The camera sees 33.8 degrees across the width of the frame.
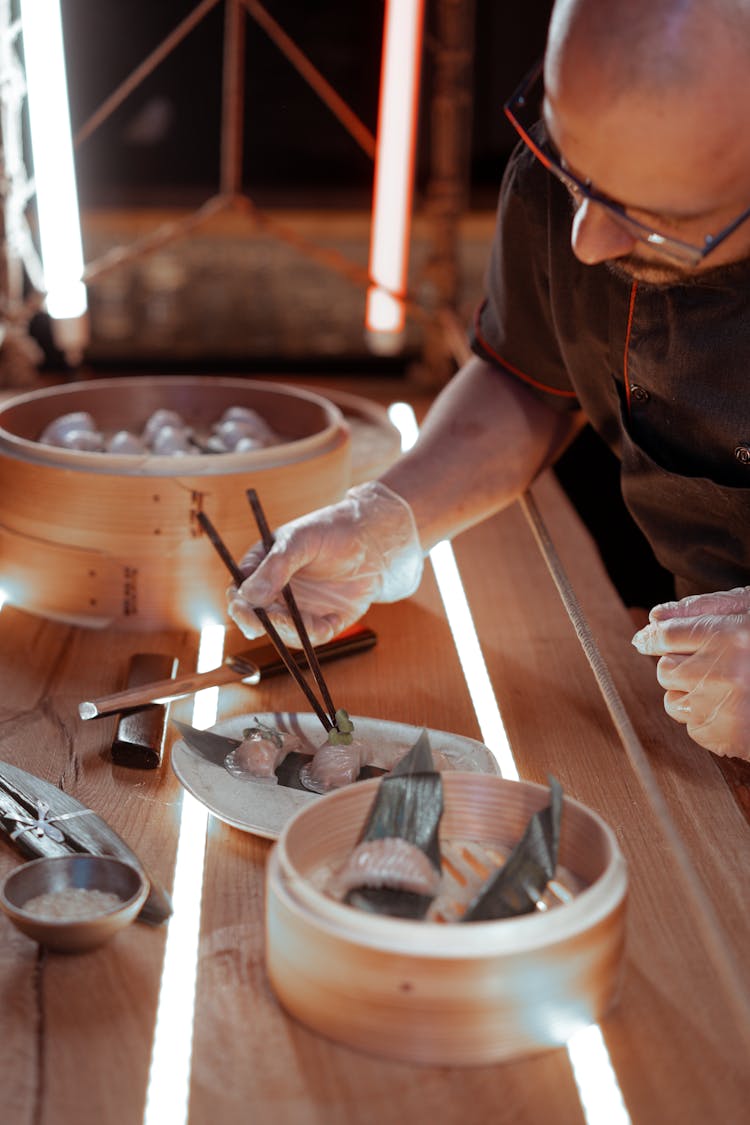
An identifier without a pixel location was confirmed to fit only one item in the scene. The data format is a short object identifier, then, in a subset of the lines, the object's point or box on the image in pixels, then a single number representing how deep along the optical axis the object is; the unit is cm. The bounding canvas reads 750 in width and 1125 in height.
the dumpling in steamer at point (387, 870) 111
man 121
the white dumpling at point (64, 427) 219
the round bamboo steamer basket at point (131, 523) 189
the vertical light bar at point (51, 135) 288
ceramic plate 135
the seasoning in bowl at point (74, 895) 112
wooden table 98
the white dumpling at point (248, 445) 219
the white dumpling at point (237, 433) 225
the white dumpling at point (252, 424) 228
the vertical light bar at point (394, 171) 310
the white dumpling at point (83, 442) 214
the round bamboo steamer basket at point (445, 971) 97
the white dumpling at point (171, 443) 216
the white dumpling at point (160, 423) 228
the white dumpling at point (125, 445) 212
